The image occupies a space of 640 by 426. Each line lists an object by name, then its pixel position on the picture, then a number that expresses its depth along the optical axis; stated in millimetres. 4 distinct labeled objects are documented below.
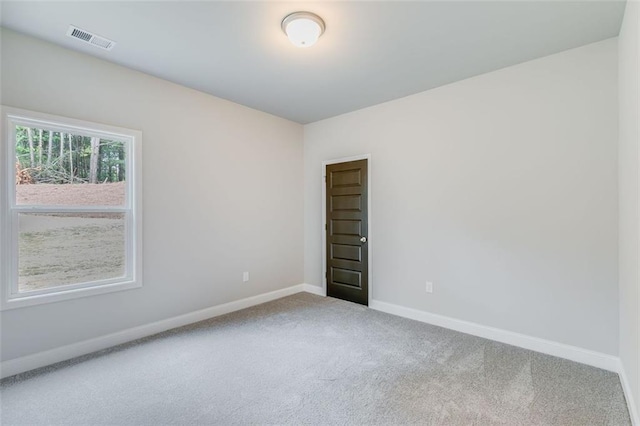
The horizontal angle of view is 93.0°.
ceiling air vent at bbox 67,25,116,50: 2490
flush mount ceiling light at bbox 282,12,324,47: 2252
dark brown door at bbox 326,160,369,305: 4258
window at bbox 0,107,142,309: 2521
